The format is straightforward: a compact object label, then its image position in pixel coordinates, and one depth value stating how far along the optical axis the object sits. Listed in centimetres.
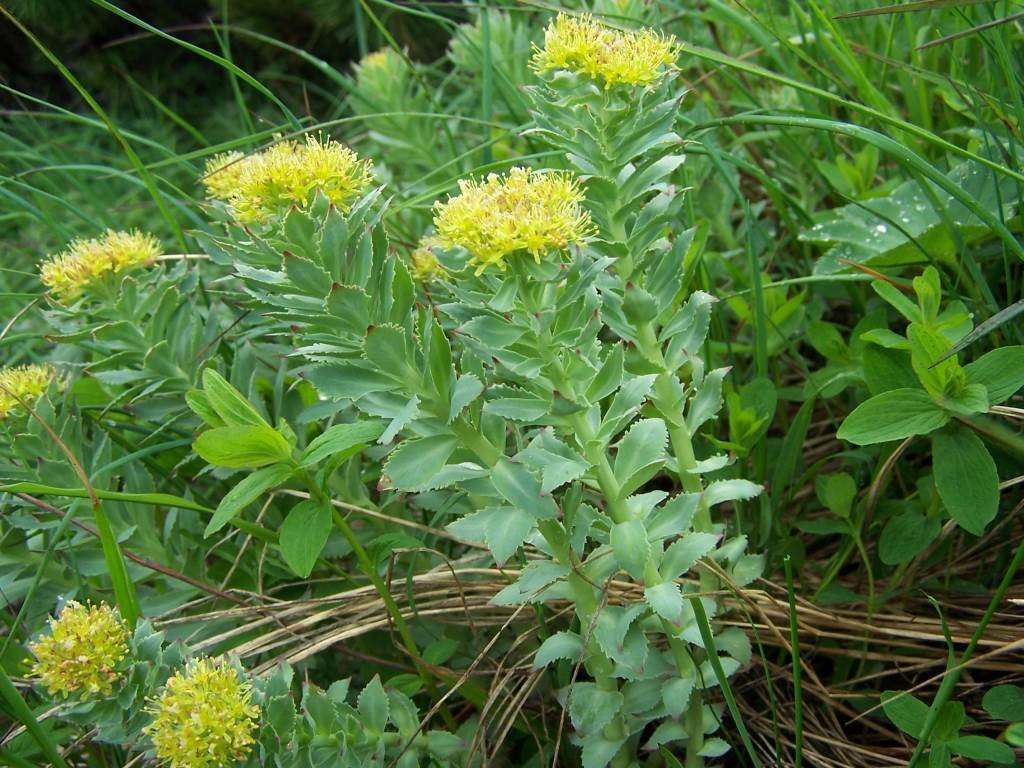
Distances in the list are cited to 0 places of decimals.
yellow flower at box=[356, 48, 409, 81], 58
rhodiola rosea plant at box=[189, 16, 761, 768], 27
